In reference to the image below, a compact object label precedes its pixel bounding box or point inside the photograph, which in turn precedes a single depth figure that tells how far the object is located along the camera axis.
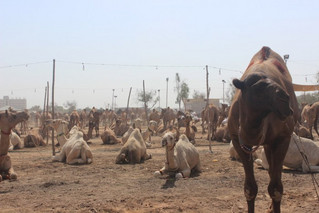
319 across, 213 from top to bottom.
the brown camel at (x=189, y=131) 17.53
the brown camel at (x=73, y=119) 25.91
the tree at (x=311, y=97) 54.34
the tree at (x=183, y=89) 63.93
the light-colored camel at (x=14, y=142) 17.56
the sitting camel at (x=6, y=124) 8.25
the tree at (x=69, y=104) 106.95
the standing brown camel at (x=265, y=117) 3.18
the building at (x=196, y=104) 66.57
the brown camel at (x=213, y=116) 22.09
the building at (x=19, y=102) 118.19
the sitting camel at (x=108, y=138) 19.73
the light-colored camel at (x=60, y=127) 13.66
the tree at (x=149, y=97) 68.46
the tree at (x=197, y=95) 86.74
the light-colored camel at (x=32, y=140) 18.42
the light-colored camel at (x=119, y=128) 26.44
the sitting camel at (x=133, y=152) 11.84
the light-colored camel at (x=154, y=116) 31.96
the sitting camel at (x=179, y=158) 9.00
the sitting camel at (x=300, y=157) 9.38
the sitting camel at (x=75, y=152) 11.74
